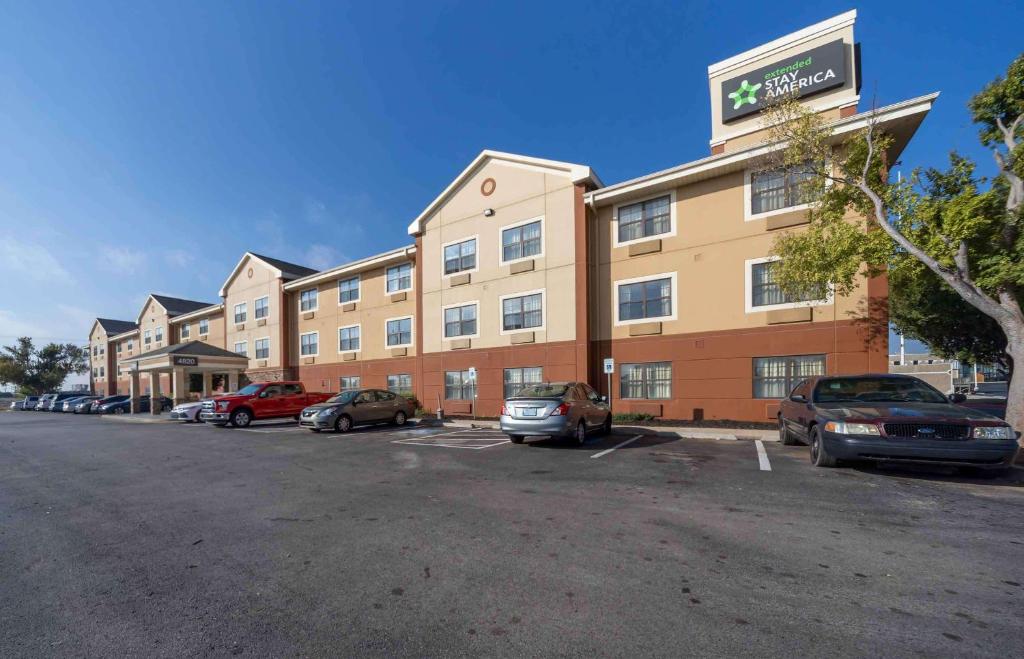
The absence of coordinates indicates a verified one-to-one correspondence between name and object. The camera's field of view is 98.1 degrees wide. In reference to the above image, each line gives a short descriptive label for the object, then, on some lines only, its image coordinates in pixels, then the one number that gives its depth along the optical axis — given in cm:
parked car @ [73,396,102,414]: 3275
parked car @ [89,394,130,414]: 3192
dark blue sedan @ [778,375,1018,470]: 604
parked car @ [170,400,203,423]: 2097
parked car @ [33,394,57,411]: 3859
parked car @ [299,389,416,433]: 1505
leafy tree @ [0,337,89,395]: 5412
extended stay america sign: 1647
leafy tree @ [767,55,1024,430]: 858
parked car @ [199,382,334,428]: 1789
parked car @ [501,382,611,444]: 1013
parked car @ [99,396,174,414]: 3073
